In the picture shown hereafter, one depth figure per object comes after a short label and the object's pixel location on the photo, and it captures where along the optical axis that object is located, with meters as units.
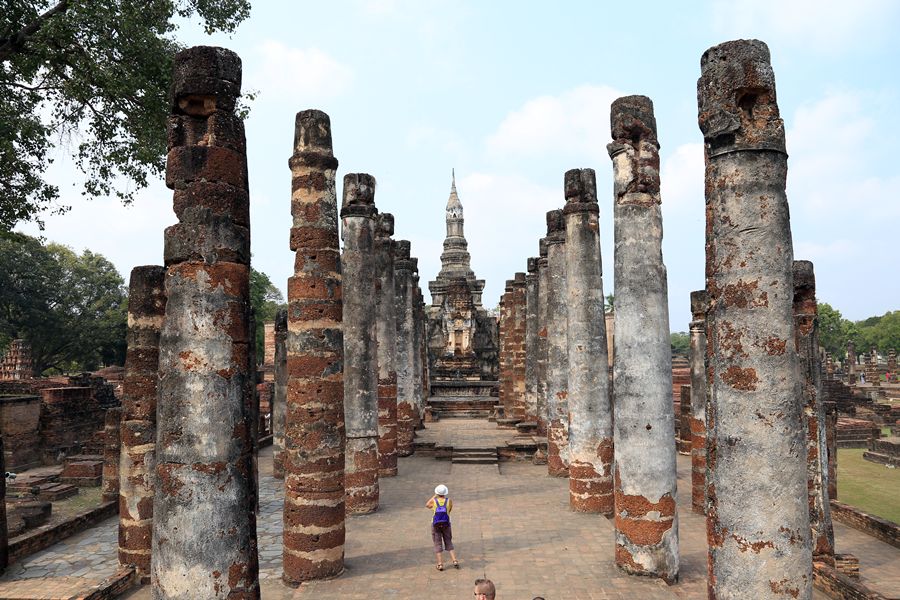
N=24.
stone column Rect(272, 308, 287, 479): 16.69
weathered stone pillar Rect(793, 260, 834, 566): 8.65
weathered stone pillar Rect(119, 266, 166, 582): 9.30
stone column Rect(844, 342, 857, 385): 46.97
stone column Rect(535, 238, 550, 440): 19.73
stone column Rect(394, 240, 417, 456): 19.92
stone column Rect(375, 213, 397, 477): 15.80
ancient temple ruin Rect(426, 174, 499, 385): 46.06
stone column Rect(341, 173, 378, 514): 12.17
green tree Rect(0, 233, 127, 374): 37.66
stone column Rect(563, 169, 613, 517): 12.14
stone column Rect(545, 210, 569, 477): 16.02
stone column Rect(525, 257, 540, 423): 22.28
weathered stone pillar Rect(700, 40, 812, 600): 4.49
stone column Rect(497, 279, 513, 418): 26.30
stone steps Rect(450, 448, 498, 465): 18.89
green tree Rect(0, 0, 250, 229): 13.39
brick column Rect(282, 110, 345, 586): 8.84
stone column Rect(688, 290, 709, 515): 12.05
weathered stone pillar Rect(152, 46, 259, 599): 4.75
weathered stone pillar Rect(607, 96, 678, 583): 8.50
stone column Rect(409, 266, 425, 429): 24.00
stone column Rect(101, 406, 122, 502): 13.91
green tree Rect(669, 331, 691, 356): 126.53
